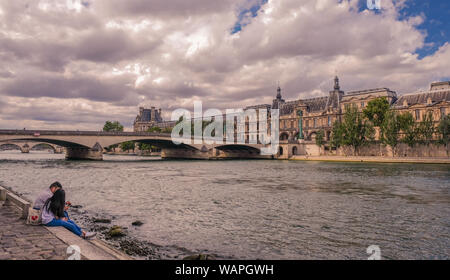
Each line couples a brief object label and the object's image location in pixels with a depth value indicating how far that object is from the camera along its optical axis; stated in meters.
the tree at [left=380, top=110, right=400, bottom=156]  77.25
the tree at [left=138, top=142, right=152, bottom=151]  139.50
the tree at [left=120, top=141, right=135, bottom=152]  151.50
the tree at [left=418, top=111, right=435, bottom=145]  74.25
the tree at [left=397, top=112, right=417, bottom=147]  76.56
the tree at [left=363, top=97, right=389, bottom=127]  85.06
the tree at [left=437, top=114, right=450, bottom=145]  70.69
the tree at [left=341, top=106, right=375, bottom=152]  84.69
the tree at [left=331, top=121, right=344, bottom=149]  87.56
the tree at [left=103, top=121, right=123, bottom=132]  150.81
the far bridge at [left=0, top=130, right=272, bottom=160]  66.26
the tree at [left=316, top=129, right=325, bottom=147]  98.56
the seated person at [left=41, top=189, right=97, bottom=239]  10.98
